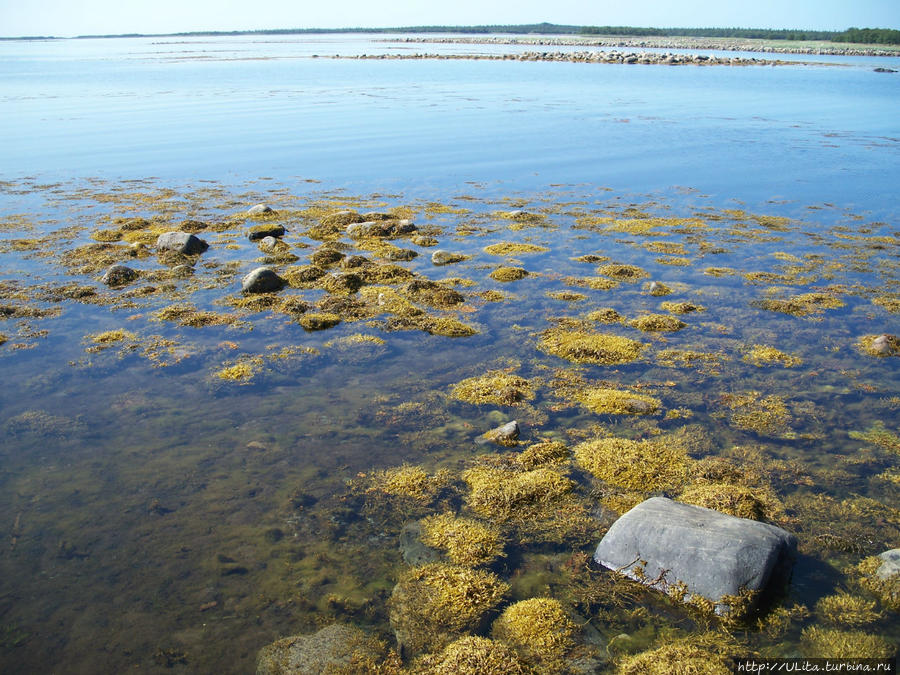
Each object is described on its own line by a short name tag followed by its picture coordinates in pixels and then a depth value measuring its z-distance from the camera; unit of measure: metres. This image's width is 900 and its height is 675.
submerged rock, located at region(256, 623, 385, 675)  4.32
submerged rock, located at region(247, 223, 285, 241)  14.12
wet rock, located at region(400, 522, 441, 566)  5.28
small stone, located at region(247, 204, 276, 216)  15.93
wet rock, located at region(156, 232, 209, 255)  13.01
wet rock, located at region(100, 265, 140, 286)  11.45
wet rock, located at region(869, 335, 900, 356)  8.57
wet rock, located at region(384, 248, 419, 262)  12.81
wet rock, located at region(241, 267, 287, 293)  10.94
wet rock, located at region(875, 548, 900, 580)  4.81
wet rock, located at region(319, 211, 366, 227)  14.99
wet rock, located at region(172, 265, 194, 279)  11.87
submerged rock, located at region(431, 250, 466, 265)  12.57
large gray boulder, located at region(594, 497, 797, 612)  4.65
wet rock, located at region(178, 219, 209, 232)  14.65
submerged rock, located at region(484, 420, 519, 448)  6.75
